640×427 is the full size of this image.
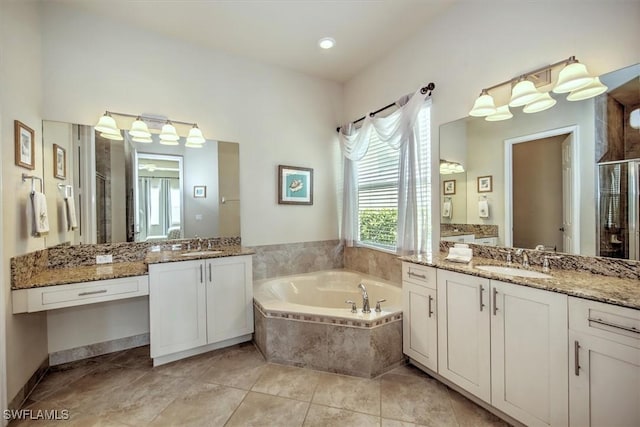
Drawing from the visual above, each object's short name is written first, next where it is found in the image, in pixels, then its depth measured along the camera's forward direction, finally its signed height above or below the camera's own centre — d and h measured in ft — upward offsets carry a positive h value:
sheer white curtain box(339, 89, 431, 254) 8.46 +1.44
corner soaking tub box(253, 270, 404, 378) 6.78 -3.26
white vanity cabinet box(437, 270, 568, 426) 4.47 -2.55
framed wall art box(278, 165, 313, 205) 10.66 +1.07
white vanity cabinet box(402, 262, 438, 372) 6.49 -2.59
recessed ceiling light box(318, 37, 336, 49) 8.81 +5.54
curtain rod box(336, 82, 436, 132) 8.10 +3.65
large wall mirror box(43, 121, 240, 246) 7.71 +0.85
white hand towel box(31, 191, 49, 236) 6.19 +0.05
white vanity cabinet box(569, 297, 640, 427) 3.74 -2.26
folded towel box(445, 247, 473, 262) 6.61 -1.10
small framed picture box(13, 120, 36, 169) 5.88 +1.59
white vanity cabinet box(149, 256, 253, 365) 7.26 -2.62
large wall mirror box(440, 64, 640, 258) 4.91 +0.76
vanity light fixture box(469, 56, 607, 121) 5.01 +2.37
